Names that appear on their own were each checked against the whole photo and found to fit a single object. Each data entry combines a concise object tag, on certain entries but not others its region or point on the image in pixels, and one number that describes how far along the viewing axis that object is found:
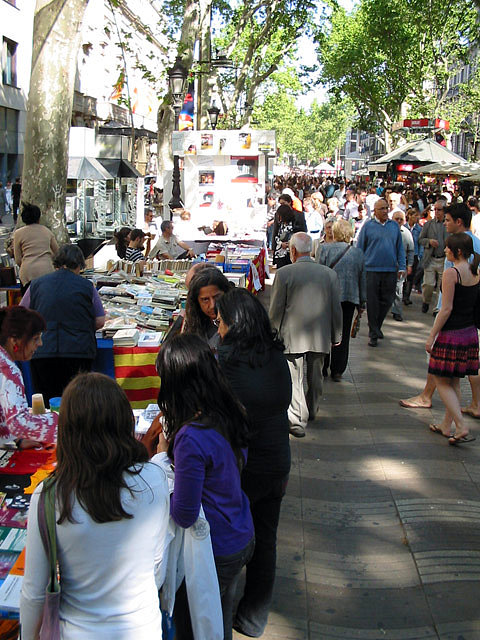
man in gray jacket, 6.24
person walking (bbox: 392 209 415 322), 11.16
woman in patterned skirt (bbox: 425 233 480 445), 6.00
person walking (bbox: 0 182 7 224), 30.52
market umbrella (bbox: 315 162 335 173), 61.58
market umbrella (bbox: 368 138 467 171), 22.17
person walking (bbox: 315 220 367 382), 7.88
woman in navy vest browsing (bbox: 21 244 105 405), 5.45
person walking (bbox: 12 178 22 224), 26.62
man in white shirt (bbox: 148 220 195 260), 10.96
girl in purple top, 2.67
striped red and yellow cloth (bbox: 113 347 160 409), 6.34
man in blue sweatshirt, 9.41
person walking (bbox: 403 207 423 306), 12.99
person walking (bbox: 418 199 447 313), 11.66
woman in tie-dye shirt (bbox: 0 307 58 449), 3.66
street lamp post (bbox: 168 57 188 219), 16.19
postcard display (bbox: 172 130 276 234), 16.23
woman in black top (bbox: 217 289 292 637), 3.29
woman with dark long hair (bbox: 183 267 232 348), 4.66
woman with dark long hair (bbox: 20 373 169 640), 2.18
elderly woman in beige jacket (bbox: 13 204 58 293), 8.05
